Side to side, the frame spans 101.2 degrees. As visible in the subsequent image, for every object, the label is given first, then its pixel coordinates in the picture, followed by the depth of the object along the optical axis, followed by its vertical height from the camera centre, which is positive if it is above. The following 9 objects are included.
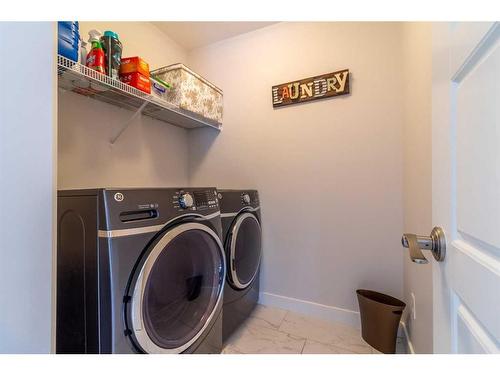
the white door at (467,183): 0.32 +0.00
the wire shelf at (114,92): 1.04 +0.60
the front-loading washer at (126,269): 0.73 -0.32
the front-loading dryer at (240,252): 1.35 -0.49
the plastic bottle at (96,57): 1.11 +0.70
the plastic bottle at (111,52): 1.18 +0.78
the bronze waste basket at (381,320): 1.21 -0.84
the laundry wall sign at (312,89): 1.57 +0.78
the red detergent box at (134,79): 1.28 +0.67
